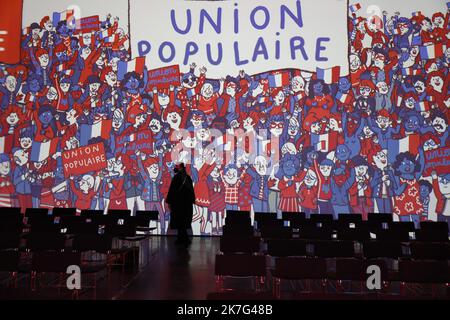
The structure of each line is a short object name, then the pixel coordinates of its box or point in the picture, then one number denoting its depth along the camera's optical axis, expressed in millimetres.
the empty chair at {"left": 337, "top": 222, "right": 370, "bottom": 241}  6500
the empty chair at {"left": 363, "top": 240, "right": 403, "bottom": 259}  5352
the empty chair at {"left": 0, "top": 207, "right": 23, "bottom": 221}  7492
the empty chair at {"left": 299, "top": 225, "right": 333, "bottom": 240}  6467
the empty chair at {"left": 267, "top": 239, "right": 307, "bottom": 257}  5391
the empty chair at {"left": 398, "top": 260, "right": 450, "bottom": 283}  4312
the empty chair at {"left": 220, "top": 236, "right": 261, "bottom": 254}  5520
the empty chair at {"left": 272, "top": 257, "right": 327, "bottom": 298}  4363
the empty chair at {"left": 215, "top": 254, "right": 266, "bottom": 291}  4449
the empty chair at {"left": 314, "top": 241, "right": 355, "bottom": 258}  5230
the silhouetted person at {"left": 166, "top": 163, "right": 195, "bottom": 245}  8180
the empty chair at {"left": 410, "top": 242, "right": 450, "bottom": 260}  5324
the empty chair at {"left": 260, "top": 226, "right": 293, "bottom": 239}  6570
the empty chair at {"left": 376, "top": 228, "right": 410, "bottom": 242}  6676
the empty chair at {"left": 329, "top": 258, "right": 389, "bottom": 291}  4281
